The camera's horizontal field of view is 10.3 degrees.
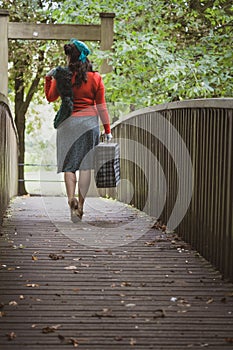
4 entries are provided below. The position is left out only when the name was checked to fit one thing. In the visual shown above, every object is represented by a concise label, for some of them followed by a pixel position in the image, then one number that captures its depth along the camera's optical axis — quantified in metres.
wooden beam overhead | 18.78
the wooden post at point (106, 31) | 18.56
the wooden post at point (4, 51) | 18.78
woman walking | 12.25
